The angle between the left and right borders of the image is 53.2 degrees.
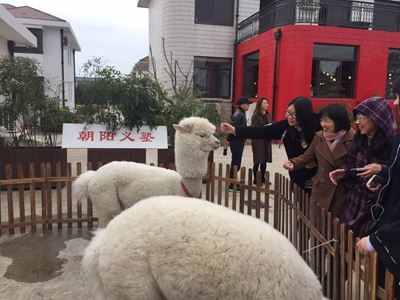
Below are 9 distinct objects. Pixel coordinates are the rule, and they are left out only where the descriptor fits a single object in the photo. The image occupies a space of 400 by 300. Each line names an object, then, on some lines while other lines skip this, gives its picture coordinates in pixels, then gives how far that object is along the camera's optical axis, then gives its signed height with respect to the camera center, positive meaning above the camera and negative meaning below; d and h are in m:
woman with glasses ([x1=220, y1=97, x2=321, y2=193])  4.01 -0.39
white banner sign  6.99 -0.80
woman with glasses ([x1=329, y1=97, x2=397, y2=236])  2.93 -0.45
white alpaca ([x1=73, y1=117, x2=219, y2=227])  4.02 -0.91
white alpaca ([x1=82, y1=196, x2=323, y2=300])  1.64 -0.70
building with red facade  14.95 +1.78
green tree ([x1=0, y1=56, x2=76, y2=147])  7.21 -0.19
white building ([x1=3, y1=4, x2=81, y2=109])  23.59 +3.08
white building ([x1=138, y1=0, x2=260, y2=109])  18.33 +2.50
